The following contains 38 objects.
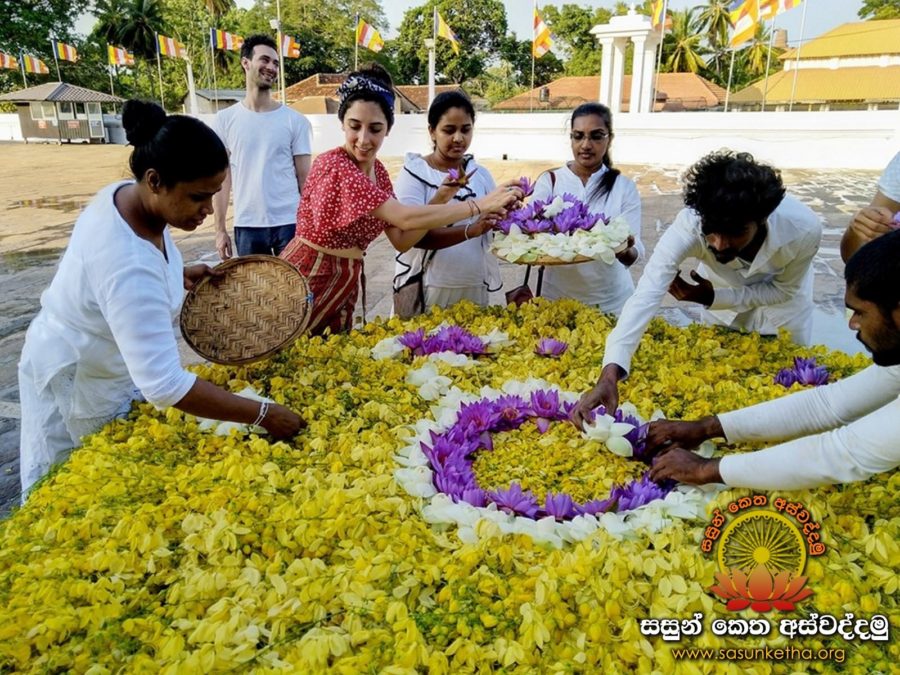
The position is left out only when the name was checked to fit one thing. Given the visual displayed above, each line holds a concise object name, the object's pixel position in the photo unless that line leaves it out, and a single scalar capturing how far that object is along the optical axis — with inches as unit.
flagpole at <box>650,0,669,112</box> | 777.9
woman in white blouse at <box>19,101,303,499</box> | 66.0
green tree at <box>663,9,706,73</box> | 1628.9
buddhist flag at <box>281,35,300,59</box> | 819.6
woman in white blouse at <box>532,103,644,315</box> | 131.2
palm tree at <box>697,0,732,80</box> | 1605.6
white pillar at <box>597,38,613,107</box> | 820.6
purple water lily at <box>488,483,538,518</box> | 65.9
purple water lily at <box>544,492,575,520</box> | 65.2
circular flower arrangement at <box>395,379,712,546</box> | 63.6
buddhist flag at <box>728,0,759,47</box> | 645.3
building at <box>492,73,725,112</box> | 1337.4
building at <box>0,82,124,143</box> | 1200.8
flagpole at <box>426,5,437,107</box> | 807.1
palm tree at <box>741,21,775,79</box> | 1624.0
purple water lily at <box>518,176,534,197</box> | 117.6
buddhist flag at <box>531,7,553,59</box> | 840.3
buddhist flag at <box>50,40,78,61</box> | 1193.4
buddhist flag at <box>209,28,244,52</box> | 764.6
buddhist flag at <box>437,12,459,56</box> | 800.9
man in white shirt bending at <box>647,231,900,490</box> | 53.8
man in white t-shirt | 156.7
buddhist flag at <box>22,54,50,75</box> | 1192.2
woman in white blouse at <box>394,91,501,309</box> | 122.6
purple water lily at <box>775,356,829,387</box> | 95.5
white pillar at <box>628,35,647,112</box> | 792.3
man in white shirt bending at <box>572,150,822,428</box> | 84.5
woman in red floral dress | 102.5
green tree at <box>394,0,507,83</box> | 1697.8
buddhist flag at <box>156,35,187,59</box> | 910.4
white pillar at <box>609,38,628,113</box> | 815.1
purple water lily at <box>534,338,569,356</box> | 107.5
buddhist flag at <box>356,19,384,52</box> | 767.1
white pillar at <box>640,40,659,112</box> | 802.2
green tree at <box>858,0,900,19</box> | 1583.4
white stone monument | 780.0
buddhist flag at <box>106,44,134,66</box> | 1083.9
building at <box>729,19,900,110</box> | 1278.3
